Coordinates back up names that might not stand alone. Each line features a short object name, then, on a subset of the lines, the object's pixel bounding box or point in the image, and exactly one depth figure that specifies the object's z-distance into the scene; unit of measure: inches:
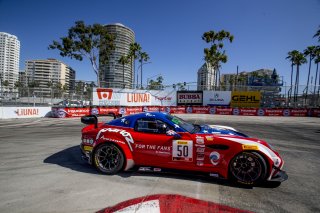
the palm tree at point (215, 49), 1501.0
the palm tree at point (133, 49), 1850.4
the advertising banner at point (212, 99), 1126.4
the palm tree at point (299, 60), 2034.9
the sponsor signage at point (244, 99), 1120.8
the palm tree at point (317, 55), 1688.5
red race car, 161.2
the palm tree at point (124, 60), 1839.1
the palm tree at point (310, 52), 1843.0
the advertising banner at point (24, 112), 690.2
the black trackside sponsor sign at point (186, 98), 1127.6
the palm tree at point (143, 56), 2046.5
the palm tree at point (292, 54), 2063.2
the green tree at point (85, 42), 1093.1
